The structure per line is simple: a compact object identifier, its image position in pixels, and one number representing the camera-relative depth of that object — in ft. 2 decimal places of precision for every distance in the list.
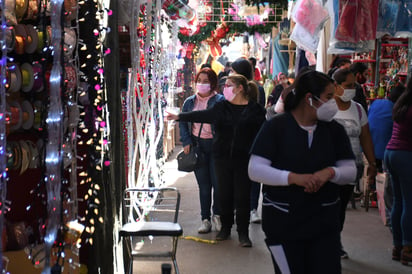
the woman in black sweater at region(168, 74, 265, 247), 21.20
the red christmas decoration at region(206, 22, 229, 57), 55.59
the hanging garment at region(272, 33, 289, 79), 50.57
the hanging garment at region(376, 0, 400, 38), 25.29
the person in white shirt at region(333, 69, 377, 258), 18.52
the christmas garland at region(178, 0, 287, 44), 52.79
